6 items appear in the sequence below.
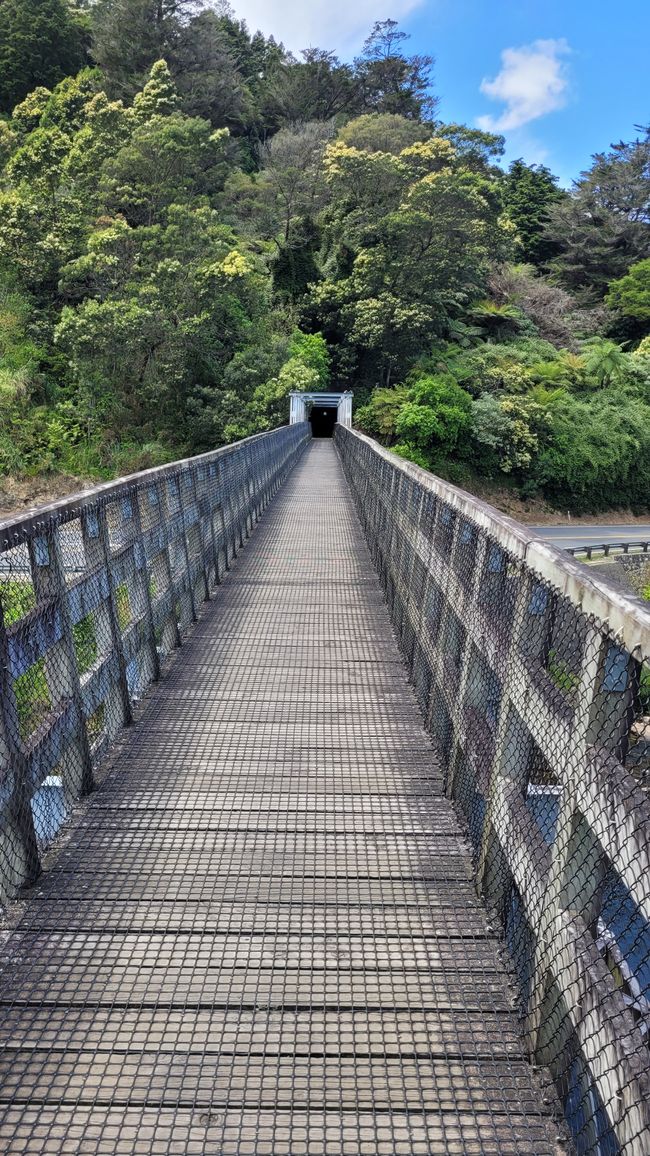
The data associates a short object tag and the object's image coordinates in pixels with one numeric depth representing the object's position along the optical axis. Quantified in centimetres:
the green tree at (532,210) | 4606
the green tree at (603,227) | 4253
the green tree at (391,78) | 5031
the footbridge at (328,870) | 169
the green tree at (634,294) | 3781
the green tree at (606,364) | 3200
